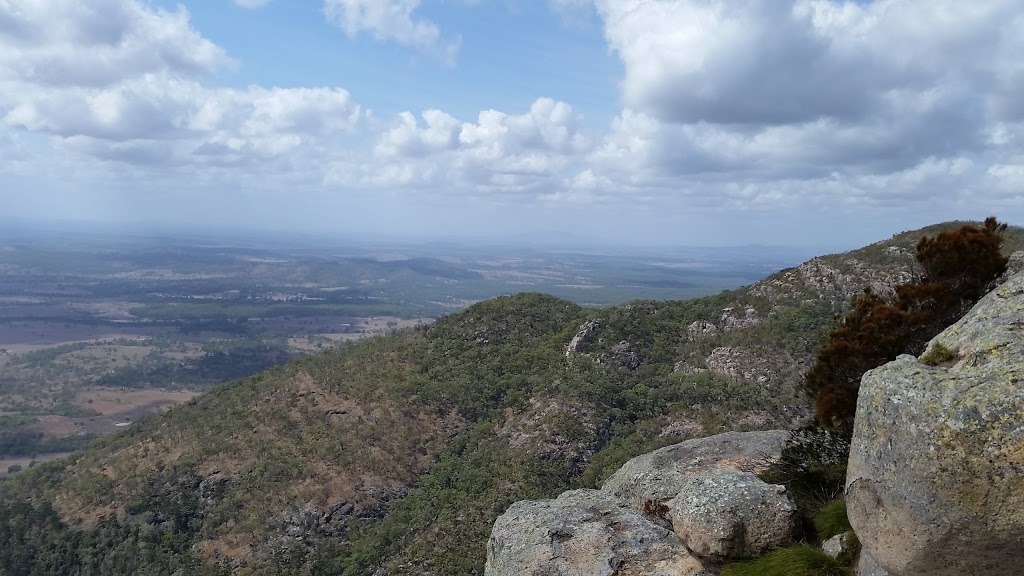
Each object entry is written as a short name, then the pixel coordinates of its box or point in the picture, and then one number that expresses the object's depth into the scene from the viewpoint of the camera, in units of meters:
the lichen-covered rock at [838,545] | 12.06
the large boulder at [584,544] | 13.25
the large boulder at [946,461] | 8.48
